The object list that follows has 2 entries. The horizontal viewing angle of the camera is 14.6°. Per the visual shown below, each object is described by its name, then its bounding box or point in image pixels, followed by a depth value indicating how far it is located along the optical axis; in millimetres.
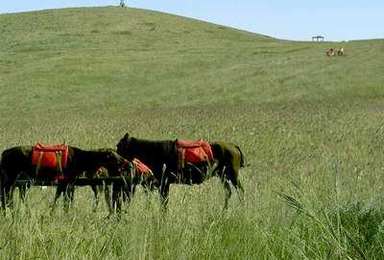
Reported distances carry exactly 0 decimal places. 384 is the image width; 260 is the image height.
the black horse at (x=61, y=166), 15321
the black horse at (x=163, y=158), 16692
